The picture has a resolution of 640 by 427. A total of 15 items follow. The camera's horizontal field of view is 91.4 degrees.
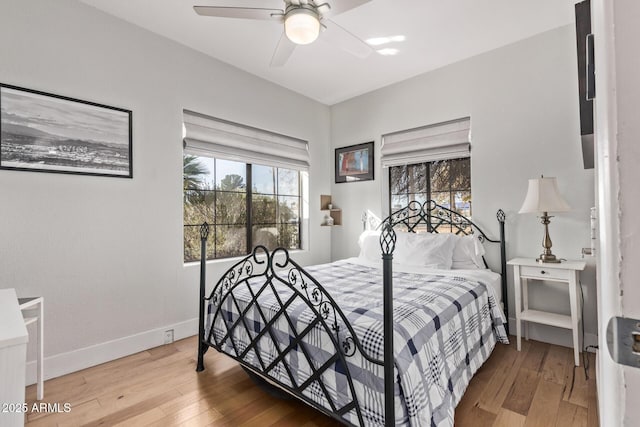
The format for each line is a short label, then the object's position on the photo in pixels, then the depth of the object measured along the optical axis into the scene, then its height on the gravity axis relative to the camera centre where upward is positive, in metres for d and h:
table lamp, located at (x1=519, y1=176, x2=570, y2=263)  2.46 +0.11
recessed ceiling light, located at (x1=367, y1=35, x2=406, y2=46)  2.89 +1.67
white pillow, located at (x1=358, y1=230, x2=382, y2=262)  3.33 -0.33
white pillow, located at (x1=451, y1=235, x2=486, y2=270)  2.94 -0.36
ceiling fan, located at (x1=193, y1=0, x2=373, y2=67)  1.88 +1.30
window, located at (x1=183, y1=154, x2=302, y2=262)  3.21 +0.16
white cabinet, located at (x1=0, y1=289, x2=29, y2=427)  0.83 -0.43
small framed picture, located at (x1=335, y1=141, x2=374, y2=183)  4.09 +0.75
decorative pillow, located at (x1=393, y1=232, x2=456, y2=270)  2.88 -0.32
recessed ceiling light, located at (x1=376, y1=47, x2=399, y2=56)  3.10 +1.66
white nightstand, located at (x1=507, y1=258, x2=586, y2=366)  2.36 -0.59
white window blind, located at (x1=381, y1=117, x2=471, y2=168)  3.31 +0.83
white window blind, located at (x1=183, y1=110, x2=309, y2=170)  3.10 +0.85
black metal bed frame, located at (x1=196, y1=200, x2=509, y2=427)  1.34 -0.64
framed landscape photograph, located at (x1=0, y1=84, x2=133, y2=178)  2.14 +0.66
